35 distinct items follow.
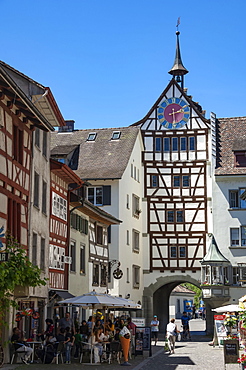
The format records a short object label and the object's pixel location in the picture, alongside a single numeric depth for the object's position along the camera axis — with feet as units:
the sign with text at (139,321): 97.94
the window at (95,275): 121.29
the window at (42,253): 88.74
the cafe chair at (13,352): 69.51
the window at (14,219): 73.00
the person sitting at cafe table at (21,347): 69.56
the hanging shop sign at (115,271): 132.02
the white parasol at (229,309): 94.49
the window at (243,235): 154.61
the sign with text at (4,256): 59.50
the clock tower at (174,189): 160.86
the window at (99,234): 125.39
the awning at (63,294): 92.21
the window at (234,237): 155.12
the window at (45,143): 90.57
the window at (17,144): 75.56
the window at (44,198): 89.66
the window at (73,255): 105.81
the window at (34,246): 84.17
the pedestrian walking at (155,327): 114.62
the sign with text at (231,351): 63.59
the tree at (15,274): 55.06
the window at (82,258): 112.16
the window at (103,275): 128.16
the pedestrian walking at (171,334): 90.96
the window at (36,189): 85.29
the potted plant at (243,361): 51.70
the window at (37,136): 85.97
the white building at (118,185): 144.56
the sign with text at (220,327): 96.52
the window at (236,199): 156.46
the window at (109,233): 139.74
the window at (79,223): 106.63
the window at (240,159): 157.79
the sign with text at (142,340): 83.92
